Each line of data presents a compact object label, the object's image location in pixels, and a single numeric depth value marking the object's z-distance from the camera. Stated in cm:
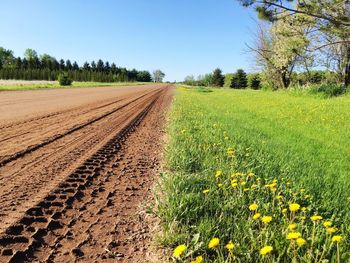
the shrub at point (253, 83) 9531
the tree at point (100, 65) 14980
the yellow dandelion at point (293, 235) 213
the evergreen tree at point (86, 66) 14162
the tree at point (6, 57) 12032
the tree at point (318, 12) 1101
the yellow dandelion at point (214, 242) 210
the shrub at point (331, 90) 2041
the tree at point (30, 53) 12559
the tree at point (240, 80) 10306
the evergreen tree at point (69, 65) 13325
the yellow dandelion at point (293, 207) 255
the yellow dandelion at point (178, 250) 206
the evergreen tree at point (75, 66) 13625
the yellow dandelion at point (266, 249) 195
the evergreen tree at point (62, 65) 12710
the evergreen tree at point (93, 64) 14844
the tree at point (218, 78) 11594
